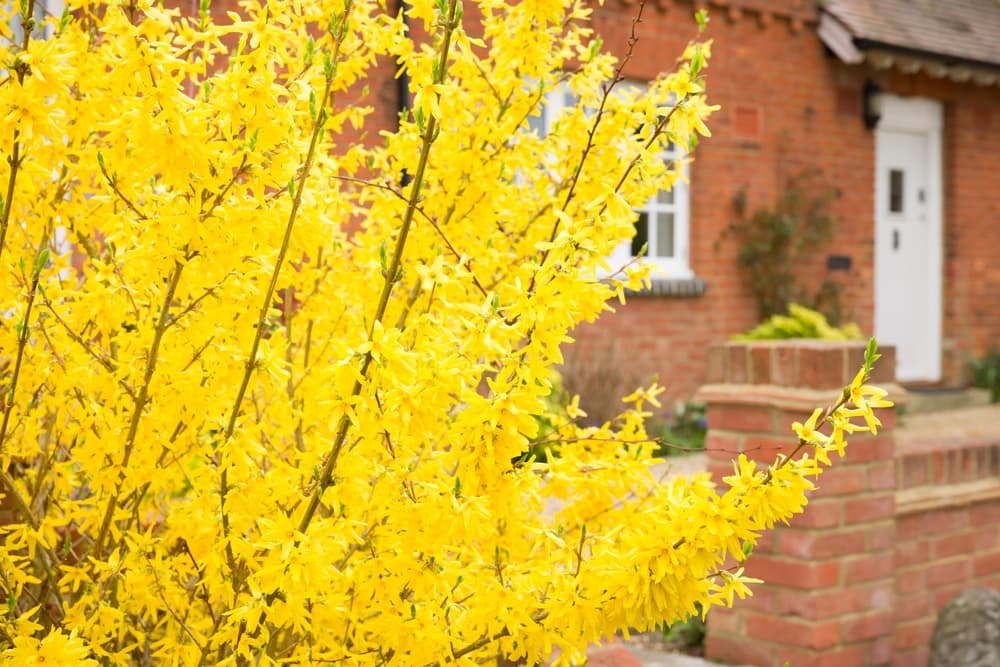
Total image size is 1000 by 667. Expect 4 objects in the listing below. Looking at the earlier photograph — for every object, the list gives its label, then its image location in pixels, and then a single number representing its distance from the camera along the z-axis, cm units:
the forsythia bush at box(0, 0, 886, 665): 195
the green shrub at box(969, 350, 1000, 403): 1101
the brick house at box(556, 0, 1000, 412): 927
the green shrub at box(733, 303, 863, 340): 721
